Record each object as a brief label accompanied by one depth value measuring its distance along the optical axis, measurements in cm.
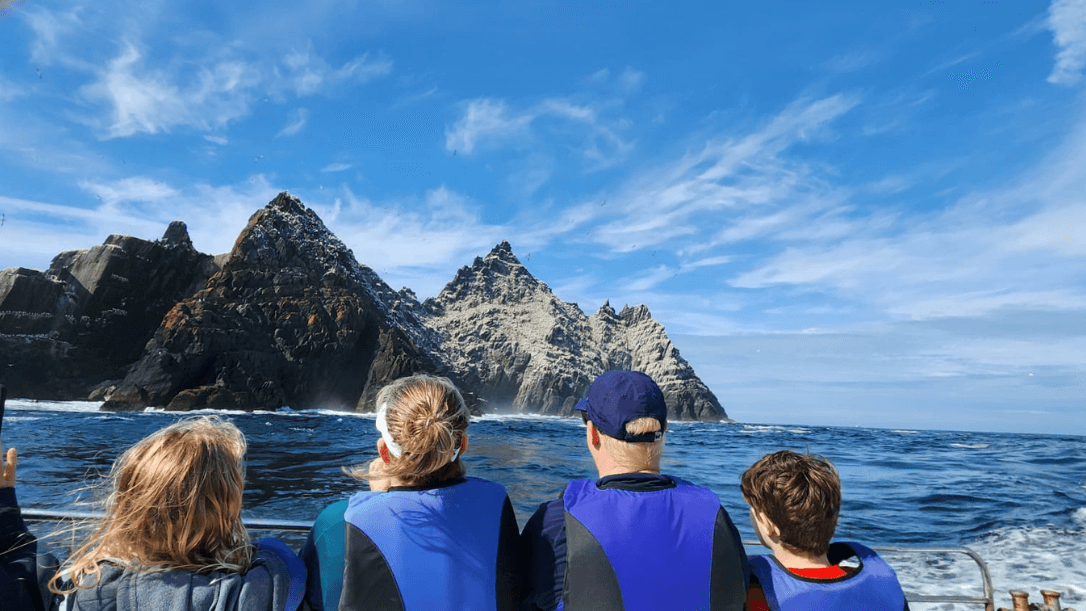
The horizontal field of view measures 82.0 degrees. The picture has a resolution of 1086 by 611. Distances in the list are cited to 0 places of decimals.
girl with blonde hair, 153
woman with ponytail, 196
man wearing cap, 203
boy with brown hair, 212
